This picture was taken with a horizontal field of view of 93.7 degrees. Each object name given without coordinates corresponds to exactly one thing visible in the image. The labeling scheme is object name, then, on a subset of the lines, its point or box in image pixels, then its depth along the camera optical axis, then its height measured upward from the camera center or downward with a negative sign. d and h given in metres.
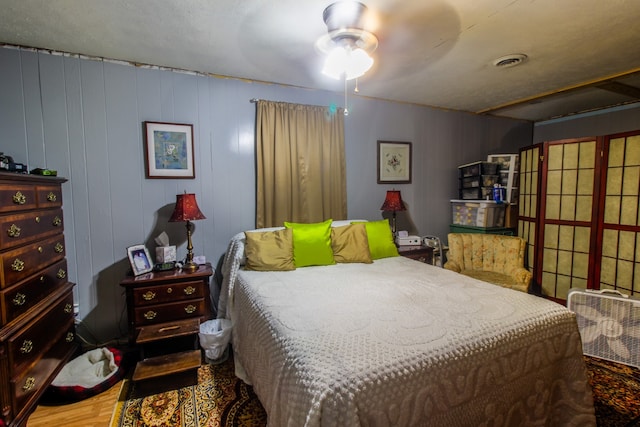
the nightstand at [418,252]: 3.24 -0.65
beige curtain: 2.92 +0.30
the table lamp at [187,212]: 2.38 -0.14
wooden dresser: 1.53 -0.59
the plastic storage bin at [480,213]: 3.69 -0.25
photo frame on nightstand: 2.30 -0.51
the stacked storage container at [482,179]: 3.78 +0.18
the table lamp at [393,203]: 3.34 -0.11
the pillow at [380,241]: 2.81 -0.45
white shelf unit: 3.76 +0.24
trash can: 2.22 -1.09
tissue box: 2.50 -0.50
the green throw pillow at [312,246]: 2.51 -0.45
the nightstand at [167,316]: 2.06 -0.94
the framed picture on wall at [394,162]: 3.58 +0.38
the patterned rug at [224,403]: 1.71 -1.30
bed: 1.07 -0.67
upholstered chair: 2.82 -0.67
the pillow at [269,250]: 2.39 -0.46
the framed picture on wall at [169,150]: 2.55 +0.38
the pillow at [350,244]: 2.64 -0.45
